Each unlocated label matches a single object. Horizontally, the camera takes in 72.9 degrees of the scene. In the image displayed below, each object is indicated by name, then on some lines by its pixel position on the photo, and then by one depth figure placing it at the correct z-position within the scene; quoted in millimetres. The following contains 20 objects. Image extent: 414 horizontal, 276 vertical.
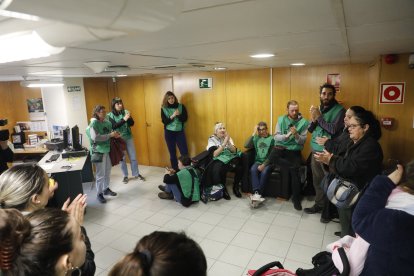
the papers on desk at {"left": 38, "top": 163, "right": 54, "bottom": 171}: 4091
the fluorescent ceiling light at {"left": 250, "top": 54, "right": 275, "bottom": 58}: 2741
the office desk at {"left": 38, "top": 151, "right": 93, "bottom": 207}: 4016
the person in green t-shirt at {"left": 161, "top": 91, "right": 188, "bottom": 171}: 5496
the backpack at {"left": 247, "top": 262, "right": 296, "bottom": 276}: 1750
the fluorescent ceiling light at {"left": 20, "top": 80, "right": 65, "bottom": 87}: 4906
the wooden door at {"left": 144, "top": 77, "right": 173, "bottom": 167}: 6098
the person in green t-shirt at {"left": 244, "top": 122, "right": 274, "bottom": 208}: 4496
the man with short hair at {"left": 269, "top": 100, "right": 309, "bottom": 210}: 4246
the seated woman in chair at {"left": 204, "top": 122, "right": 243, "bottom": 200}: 4656
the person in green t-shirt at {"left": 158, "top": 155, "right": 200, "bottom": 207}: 4340
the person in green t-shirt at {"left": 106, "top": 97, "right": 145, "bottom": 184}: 5168
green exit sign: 5586
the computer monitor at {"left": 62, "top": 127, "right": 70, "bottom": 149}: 5191
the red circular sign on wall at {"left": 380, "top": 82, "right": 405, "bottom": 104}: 3074
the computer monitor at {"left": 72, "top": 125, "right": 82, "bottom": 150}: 4938
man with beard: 3617
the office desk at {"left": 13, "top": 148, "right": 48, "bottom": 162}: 5856
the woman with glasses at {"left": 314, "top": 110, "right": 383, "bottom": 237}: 2566
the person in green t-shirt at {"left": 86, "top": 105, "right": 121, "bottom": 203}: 4438
